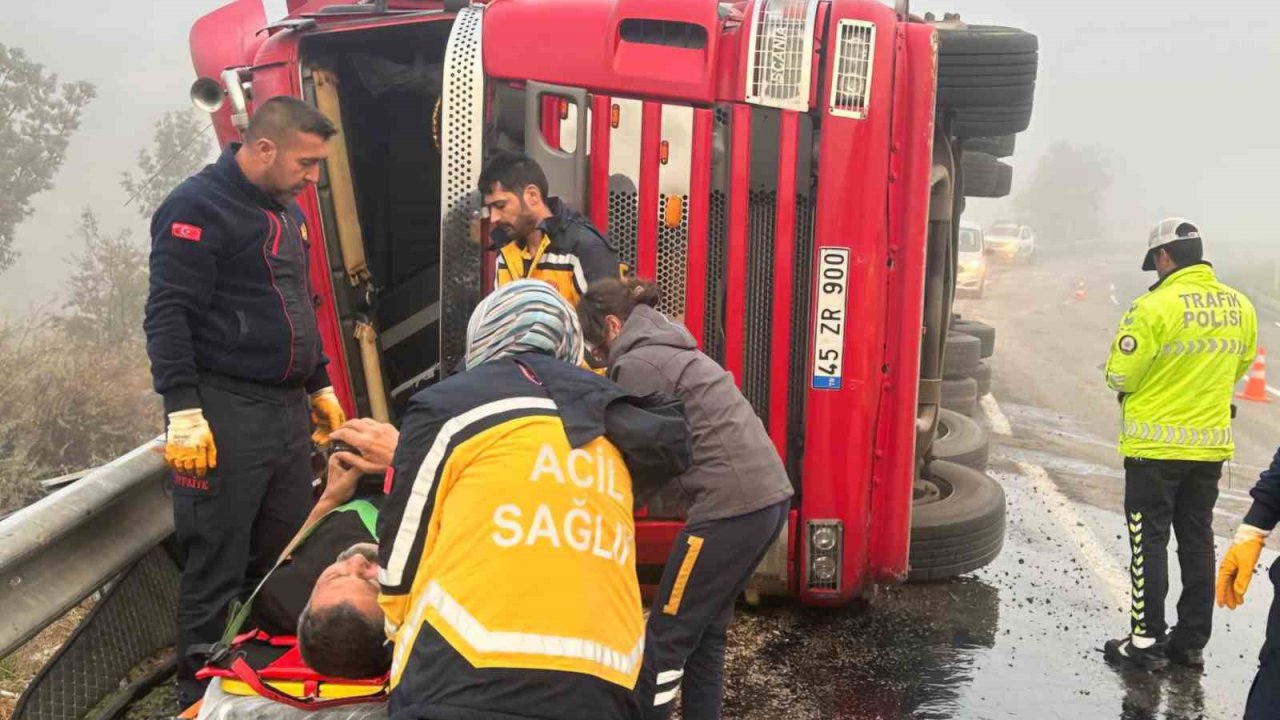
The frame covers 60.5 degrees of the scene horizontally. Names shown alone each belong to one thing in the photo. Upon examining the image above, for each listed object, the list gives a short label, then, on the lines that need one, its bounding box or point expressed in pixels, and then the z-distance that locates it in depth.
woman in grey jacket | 3.04
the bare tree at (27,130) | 21.55
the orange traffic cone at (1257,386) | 12.08
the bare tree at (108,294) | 15.88
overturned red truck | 3.82
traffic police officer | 4.21
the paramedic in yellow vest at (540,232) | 3.64
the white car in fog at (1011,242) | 35.47
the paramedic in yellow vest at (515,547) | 1.78
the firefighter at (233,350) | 3.14
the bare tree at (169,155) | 24.81
